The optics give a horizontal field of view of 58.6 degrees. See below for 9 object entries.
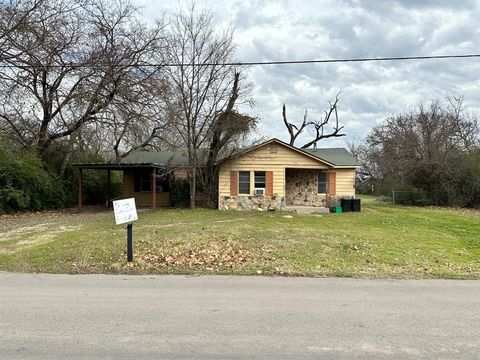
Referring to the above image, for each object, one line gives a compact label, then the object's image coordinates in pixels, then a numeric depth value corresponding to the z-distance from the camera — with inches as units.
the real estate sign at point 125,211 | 351.9
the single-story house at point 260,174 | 973.2
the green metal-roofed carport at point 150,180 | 1087.0
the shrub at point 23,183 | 868.0
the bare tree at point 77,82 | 879.1
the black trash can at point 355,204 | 984.9
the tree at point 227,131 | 937.5
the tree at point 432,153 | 1219.9
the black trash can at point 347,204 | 981.8
